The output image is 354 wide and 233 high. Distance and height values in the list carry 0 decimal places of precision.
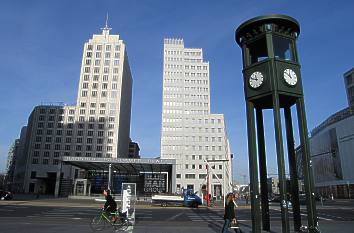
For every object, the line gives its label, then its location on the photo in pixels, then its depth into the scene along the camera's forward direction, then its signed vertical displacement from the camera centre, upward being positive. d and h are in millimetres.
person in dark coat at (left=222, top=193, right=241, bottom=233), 13555 -622
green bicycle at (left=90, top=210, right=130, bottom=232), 16422 -1328
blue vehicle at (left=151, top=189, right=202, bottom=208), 41188 -402
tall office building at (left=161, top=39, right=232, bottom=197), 124688 +28099
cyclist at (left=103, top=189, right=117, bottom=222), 16938 -530
